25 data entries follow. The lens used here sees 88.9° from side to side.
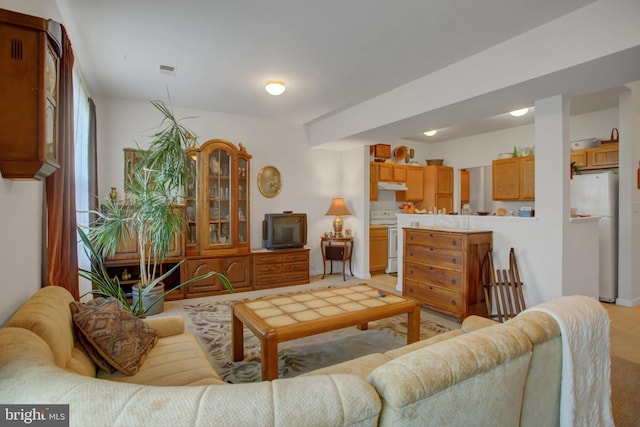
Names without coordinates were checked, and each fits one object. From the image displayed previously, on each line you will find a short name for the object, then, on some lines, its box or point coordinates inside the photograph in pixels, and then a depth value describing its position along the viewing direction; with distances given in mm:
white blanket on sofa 1322
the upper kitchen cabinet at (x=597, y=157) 4480
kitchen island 3082
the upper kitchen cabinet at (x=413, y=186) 6711
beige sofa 738
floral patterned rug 2479
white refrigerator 4102
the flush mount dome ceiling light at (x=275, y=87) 3666
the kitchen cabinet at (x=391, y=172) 6254
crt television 5117
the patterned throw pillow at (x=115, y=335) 1604
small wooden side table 5570
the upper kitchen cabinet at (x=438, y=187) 6754
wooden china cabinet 4504
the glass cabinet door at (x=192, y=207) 4500
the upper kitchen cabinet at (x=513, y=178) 5281
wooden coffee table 2043
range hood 6210
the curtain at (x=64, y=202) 1941
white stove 6066
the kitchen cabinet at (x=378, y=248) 5887
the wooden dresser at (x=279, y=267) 4898
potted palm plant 2967
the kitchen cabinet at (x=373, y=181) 6039
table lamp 5727
